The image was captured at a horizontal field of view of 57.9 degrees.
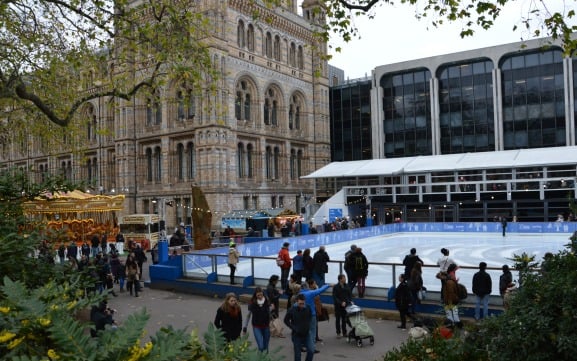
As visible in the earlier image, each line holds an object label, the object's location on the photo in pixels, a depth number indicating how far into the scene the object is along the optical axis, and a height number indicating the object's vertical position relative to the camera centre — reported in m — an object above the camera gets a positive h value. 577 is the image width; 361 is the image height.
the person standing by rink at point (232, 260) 16.02 -1.94
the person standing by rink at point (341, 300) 10.91 -2.21
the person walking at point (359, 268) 13.55 -1.93
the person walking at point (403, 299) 11.53 -2.36
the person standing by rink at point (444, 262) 12.84 -1.73
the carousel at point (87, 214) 28.80 -0.86
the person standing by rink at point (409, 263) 12.85 -1.74
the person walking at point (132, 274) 16.64 -2.38
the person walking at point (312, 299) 9.46 -1.94
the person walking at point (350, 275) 13.73 -2.12
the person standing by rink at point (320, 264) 14.17 -1.88
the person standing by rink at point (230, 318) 8.42 -1.96
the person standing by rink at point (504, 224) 31.95 -2.05
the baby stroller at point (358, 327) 10.28 -2.63
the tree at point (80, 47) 12.89 +4.31
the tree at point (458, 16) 9.24 +3.60
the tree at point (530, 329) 4.23 -1.17
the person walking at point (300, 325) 8.67 -2.17
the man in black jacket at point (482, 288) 11.66 -2.17
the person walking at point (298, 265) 14.77 -1.98
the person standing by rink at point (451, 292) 11.13 -2.15
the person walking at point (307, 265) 14.52 -1.94
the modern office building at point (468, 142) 41.28 +4.80
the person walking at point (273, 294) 10.96 -2.09
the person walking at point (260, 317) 9.06 -2.09
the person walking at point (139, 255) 19.14 -2.05
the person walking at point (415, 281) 12.21 -2.09
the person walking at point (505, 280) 11.33 -1.95
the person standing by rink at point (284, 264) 14.73 -1.94
